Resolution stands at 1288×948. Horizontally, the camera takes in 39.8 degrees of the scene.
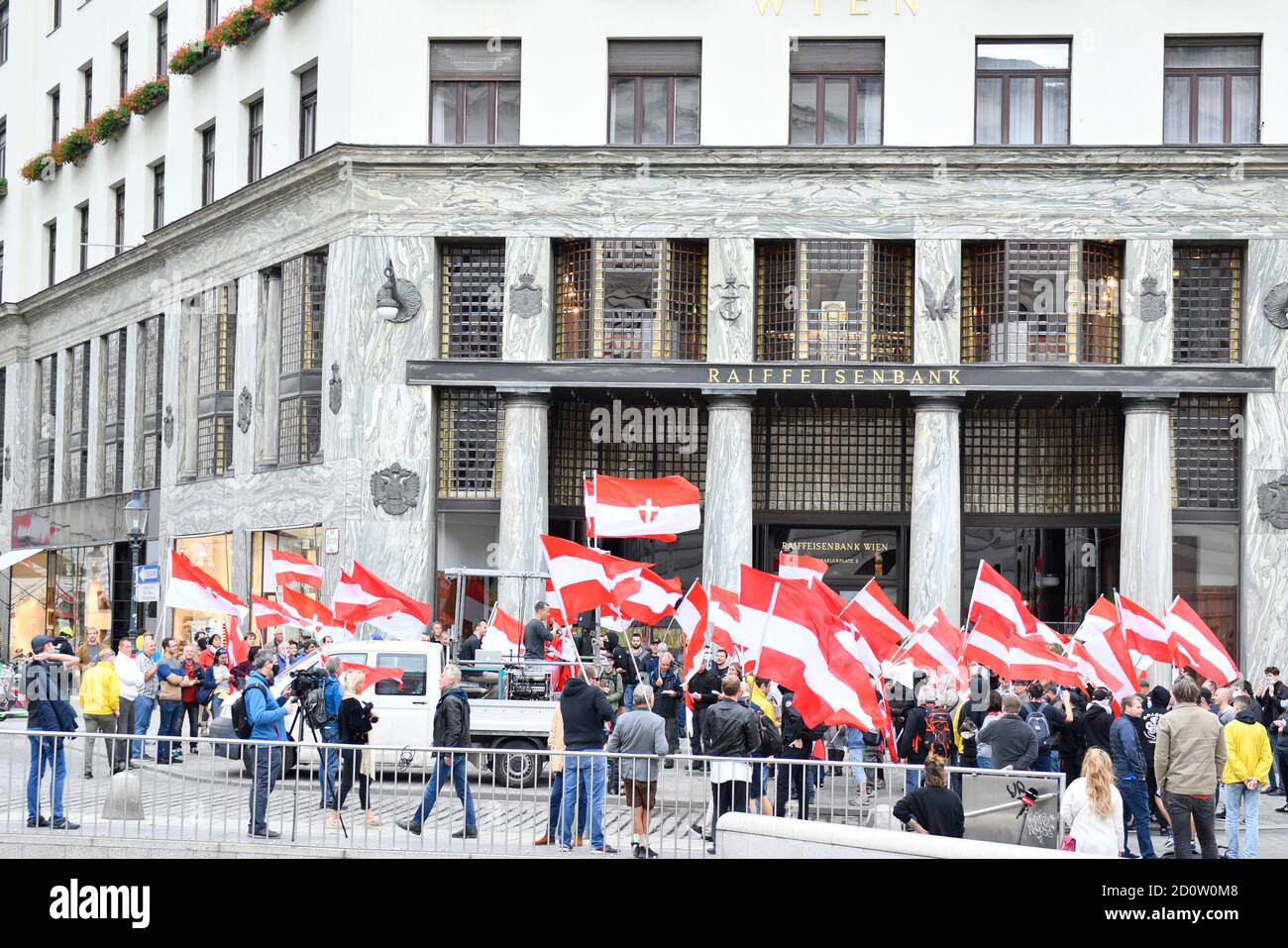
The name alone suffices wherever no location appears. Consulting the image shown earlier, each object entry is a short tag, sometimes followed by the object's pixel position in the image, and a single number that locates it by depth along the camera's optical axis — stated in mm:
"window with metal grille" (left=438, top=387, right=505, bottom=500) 34281
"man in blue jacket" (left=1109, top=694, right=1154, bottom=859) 17562
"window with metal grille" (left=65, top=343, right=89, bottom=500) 48281
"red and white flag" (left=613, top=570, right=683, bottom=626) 22562
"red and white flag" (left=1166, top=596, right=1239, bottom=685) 21438
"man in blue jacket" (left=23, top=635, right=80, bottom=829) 16359
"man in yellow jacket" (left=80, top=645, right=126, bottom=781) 20906
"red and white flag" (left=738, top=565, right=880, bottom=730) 16906
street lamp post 35938
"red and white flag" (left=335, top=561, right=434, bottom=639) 25125
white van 22250
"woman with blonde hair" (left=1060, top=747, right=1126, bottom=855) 13211
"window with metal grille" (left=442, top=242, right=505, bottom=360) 34344
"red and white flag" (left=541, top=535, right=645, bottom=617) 21906
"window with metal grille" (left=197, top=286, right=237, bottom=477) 39094
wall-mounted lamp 33594
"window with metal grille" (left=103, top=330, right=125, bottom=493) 45625
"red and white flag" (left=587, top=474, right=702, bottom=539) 24641
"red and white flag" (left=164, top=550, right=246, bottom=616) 25797
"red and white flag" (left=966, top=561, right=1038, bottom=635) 20688
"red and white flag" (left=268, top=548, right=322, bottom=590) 28203
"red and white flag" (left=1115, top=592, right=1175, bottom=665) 21656
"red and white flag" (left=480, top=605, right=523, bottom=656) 25594
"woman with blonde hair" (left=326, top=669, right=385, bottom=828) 18078
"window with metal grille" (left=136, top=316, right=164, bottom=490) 42969
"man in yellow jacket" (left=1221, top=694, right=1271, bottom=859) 17234
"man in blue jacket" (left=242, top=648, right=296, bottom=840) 15945
